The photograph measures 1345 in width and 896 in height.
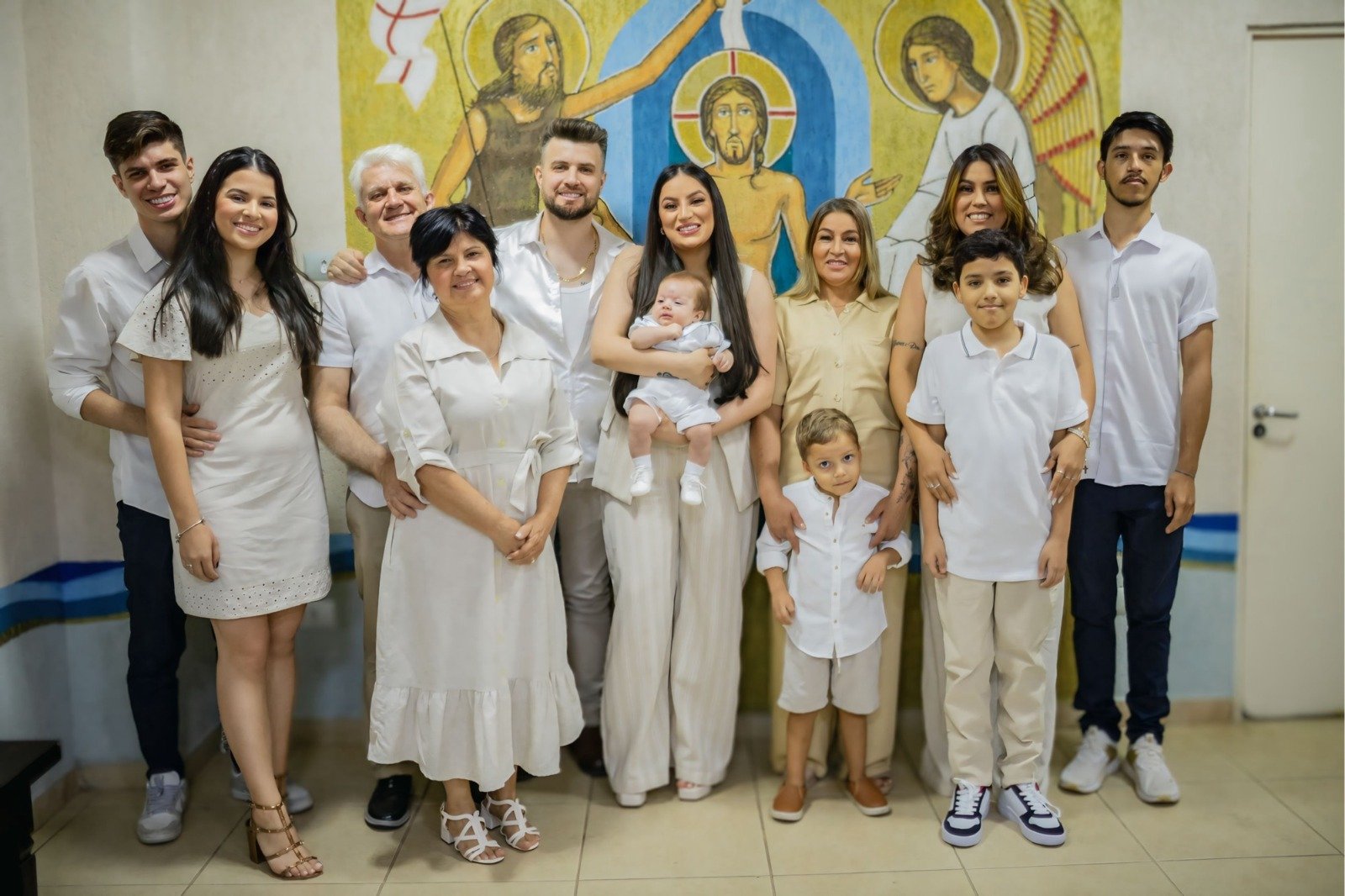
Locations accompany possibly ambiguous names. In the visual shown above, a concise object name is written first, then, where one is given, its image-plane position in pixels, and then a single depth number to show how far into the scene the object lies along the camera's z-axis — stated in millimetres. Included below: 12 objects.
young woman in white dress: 2645
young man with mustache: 3092
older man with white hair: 2961
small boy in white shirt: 2967
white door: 3531
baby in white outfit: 2904
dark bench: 2377
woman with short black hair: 2652
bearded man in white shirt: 3072
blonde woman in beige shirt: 3053
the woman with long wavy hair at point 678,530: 2994
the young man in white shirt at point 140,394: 2801
